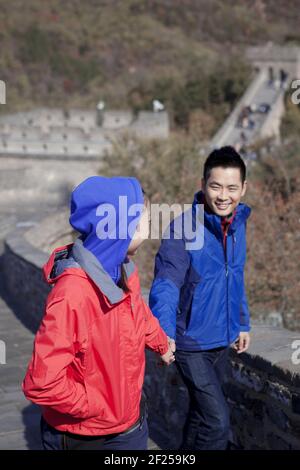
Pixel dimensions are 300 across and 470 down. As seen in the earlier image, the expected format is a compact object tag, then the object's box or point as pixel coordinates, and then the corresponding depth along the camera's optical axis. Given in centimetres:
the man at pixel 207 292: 655
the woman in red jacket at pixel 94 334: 513
